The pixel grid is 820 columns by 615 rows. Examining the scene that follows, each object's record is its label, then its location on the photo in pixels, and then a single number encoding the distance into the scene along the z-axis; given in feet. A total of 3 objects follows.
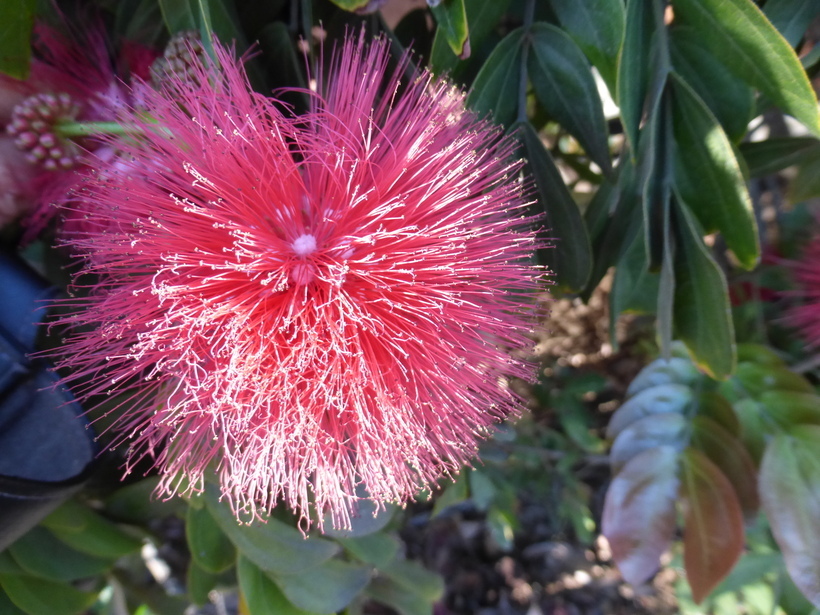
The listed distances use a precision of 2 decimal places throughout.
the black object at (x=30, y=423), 0.37
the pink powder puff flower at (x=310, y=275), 0.36
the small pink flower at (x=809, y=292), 0.60
